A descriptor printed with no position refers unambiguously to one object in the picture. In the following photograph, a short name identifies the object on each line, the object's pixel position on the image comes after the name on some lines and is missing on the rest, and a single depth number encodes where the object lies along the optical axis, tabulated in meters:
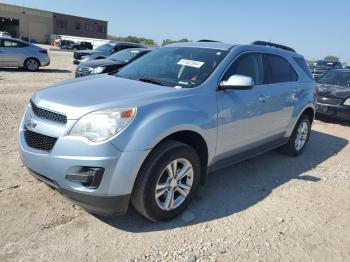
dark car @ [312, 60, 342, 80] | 21.25
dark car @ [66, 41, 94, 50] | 45.72
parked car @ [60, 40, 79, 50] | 48.65
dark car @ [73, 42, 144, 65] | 17.77
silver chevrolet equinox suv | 3.21
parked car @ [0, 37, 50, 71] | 15.92
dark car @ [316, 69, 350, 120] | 9.71
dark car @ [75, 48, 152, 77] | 11.81
